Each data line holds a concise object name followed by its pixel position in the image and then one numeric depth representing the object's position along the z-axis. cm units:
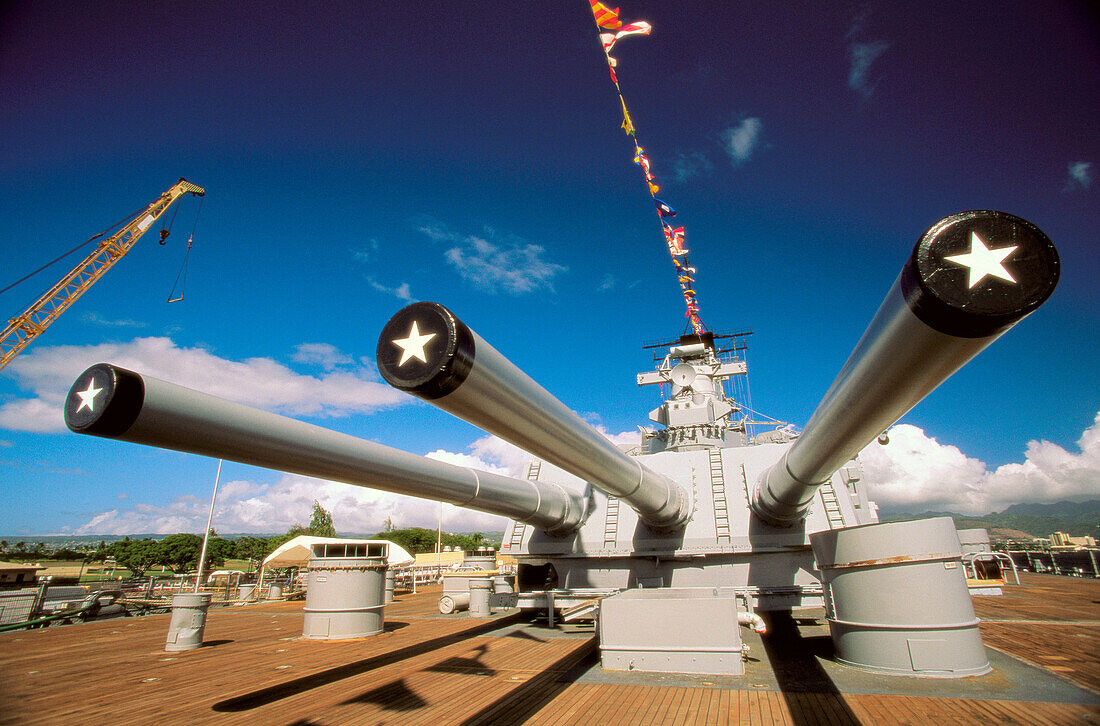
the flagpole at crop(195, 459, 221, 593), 1747
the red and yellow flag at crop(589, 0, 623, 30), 847
